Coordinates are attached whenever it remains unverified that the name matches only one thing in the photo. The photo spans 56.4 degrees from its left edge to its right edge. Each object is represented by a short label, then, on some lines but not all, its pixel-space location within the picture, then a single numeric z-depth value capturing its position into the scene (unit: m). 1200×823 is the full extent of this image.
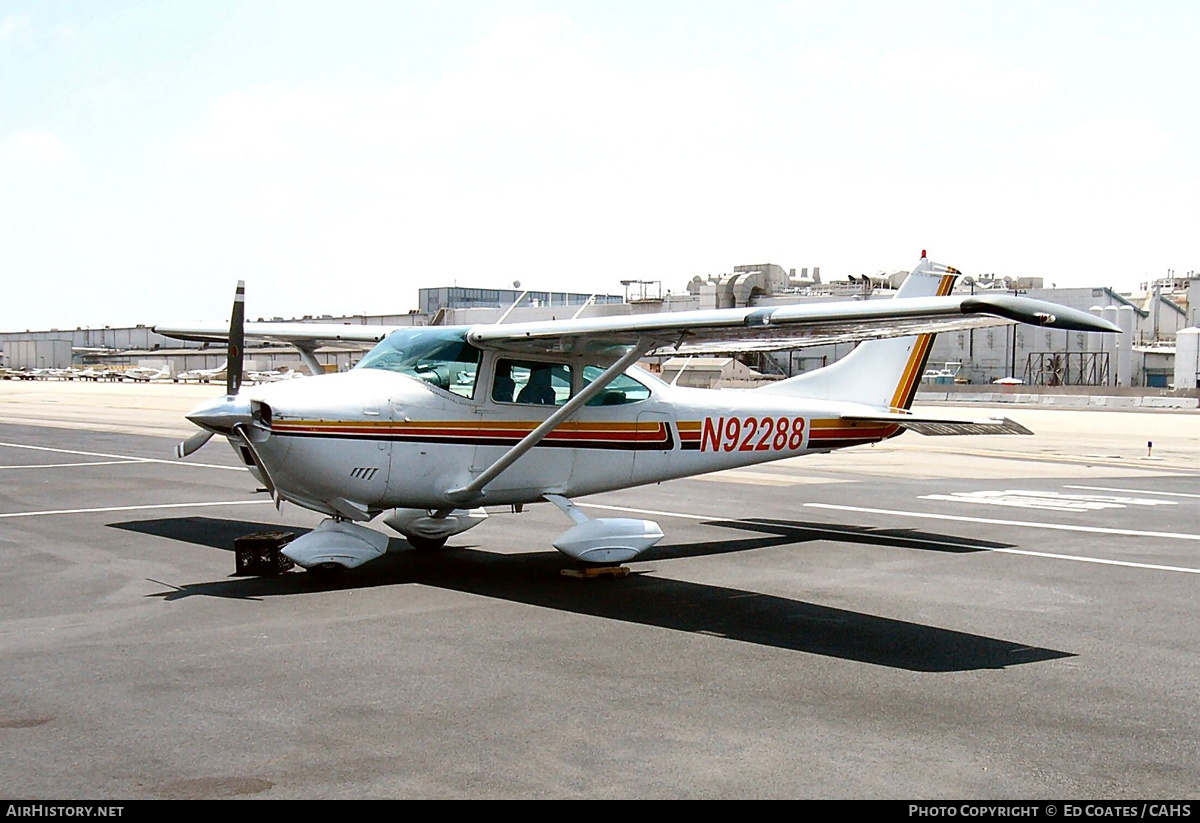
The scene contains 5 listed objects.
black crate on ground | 10.97
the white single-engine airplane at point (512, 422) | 9.99
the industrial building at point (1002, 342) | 84.94
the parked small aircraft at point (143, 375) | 127.34
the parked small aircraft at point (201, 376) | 120.26
